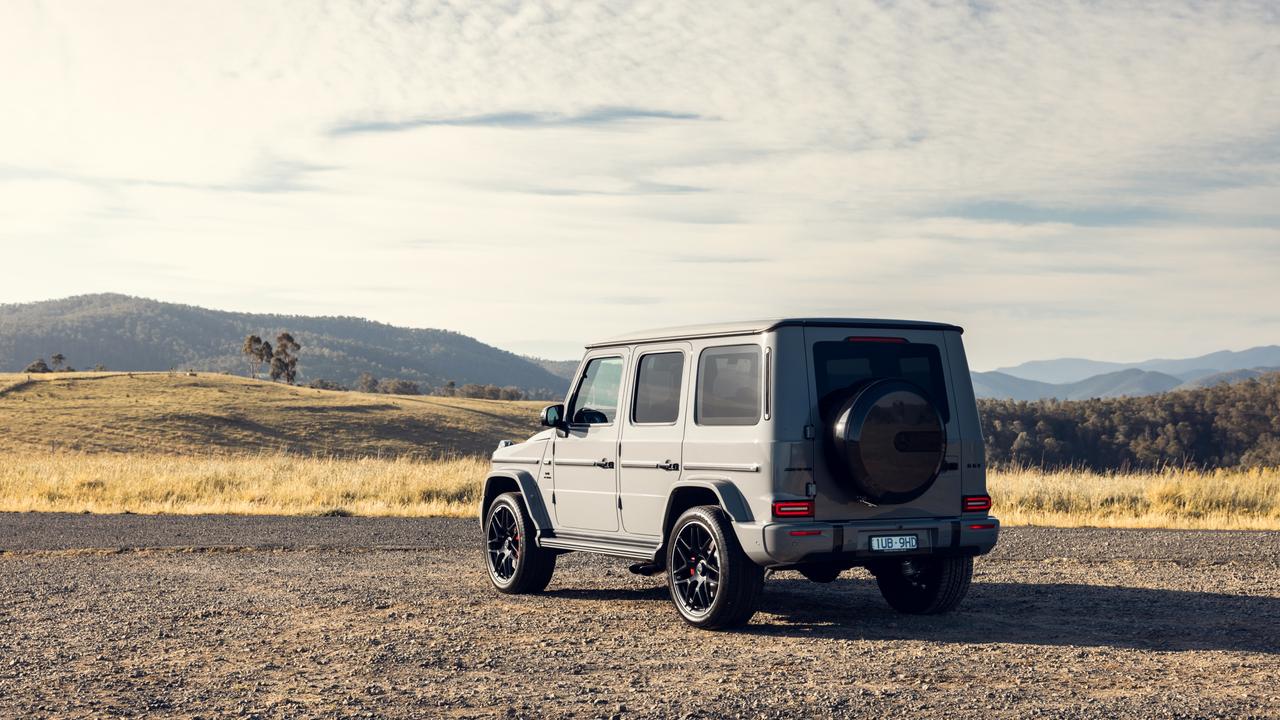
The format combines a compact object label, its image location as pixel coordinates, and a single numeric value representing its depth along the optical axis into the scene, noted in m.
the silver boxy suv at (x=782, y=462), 8.25
